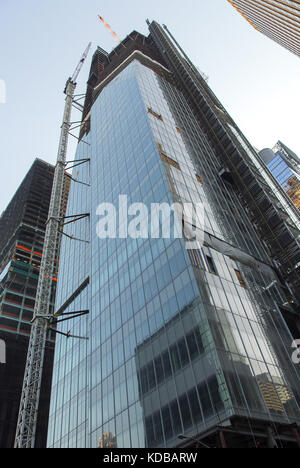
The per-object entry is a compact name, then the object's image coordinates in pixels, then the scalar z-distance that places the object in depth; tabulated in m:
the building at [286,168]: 145.88
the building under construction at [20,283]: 71.94
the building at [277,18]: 51.00
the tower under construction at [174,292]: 28.27
